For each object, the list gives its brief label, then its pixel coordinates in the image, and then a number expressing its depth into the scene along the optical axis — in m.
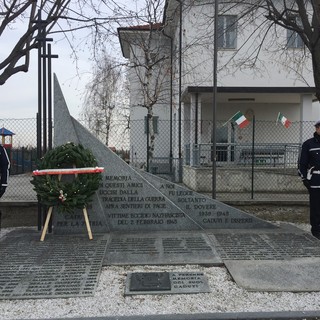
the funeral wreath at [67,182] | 7.04
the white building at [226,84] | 16.72
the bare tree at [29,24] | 9.93
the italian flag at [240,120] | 13.41
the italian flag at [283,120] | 13.79
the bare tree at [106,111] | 33.12
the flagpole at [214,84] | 8.91
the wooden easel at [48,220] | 7.28
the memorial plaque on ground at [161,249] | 5.96
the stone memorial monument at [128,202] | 7.82
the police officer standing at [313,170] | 7.27
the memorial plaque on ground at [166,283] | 4.80
